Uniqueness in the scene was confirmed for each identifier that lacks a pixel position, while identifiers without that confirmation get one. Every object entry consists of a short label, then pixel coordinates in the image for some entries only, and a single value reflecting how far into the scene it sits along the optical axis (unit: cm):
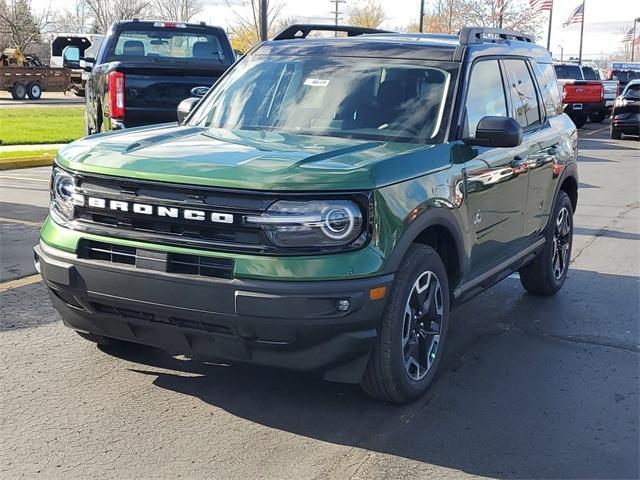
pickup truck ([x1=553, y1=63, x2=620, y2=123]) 2684
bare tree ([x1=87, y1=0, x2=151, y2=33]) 6020
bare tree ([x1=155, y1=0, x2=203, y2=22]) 5942
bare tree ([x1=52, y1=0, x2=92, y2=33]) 7262
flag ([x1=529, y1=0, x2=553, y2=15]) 3678
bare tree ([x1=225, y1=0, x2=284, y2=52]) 4599
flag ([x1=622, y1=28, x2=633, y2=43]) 7082
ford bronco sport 365
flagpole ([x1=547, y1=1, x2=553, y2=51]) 4685
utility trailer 3678
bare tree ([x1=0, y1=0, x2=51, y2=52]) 5475
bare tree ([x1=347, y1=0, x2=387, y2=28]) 5912
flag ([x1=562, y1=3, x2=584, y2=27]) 4419
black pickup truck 905
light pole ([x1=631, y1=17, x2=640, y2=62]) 7009
